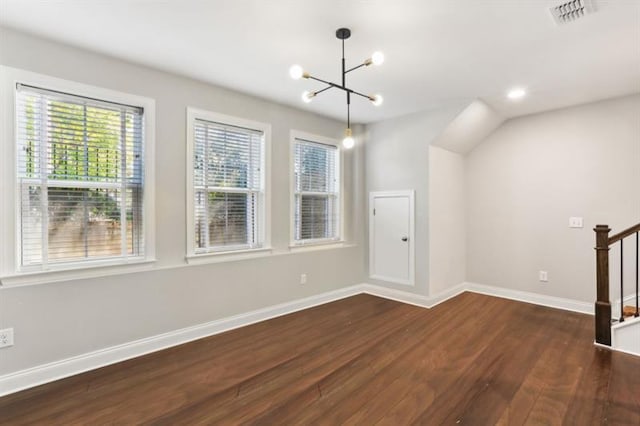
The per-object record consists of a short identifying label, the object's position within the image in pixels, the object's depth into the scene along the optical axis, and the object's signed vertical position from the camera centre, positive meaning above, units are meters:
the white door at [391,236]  4.41 -0.34
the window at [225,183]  3.26 +0.33
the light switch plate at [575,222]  3.98 -0.12
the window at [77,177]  2.39 +0.29
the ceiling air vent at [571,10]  2.00 +1.32
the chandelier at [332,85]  2.04 +0.95
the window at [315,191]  4.21 +0.31
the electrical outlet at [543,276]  4.25 -0.86
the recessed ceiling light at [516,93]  3.46 +1.34
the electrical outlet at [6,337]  2.24 -0.88
